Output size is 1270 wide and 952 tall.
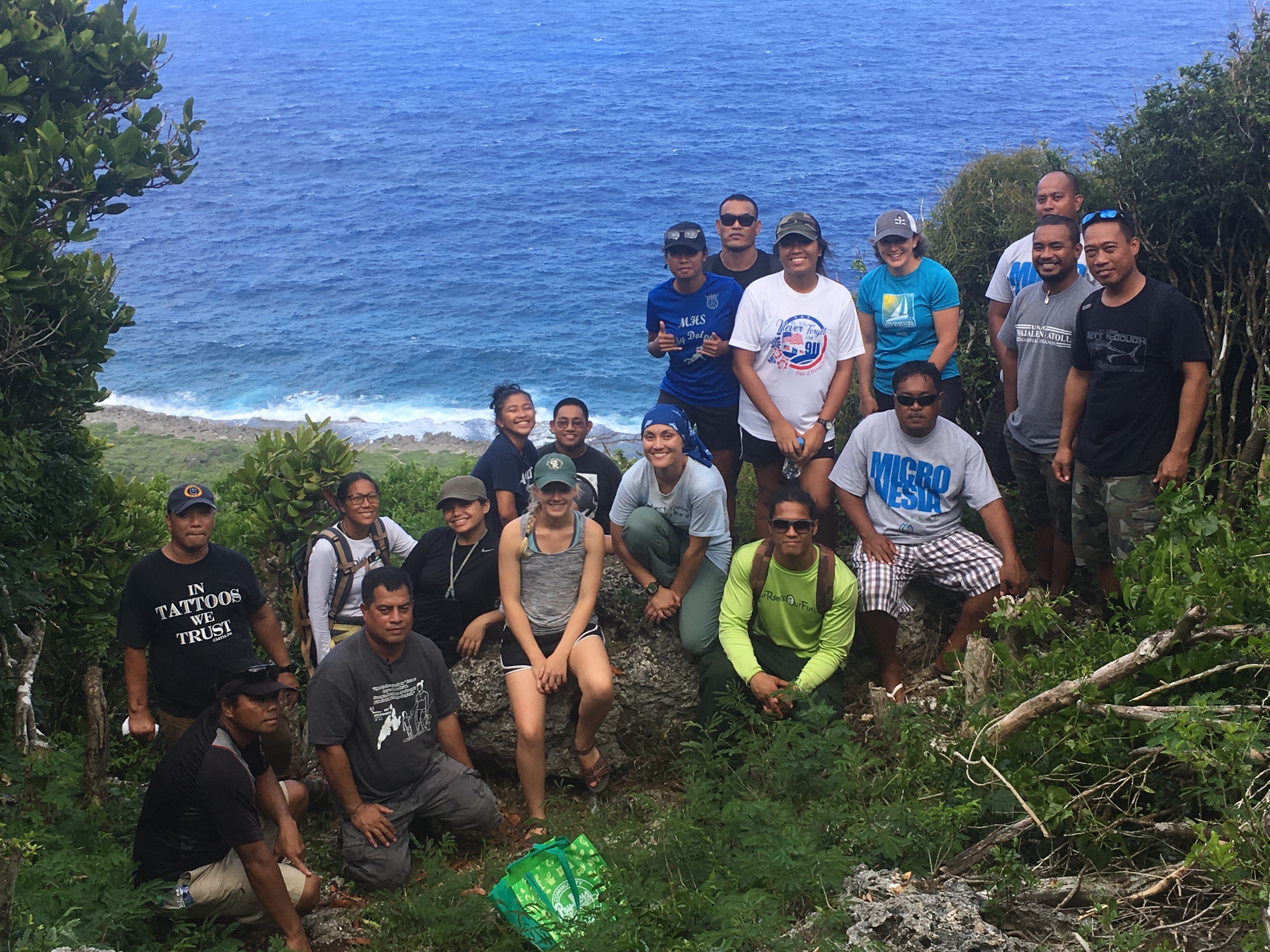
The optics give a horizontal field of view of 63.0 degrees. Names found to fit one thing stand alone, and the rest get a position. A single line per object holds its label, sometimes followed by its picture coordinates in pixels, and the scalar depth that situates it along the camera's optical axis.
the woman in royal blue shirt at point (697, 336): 7.39
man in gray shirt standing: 6.44
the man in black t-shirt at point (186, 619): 6.18
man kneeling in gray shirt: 5.86
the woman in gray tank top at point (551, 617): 6.31
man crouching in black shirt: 5.08
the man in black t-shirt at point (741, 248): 7.66
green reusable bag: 4.91
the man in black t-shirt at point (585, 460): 7.10
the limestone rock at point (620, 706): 6.83
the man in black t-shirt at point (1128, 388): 5.84
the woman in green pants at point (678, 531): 6.56
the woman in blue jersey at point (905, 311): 7.16
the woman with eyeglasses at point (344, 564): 6.86
